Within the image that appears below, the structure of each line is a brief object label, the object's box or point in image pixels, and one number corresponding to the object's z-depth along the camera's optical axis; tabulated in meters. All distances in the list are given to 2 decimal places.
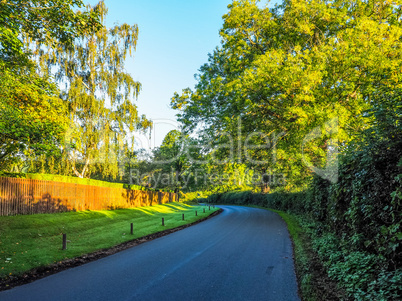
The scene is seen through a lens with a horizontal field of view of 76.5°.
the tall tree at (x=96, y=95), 20.92
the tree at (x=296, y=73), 12.14
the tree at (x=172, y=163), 49.30
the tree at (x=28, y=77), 9.88
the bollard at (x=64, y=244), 9.86
